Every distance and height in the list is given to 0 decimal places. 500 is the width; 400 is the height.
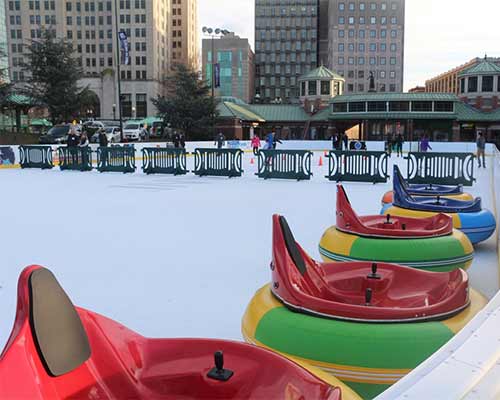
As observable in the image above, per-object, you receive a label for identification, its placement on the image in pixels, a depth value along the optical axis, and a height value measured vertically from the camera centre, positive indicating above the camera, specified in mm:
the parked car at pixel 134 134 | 44062 -442
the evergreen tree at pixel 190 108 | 46219 +1710
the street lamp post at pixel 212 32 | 47128 +8659
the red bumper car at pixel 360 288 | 3131 -1049
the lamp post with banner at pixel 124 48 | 37875 +5623
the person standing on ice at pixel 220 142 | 33969 -862
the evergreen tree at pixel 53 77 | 39969 +3772
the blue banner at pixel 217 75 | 52994 +5188
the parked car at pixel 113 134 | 39544 -404
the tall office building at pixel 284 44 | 116688 +17794
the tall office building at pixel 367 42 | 108750 +16935
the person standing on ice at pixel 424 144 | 31297 -933
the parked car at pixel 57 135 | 32469 -378
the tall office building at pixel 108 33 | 91188 +16718
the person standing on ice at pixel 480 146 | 21922 -740
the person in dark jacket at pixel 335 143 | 34906 -957
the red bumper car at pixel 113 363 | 1833 -934
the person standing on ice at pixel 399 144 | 33156 -994
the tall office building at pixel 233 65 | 105000 +12026
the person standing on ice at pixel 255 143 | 30127 -819
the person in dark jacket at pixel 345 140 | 32188 -707
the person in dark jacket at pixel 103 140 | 23786 -497
